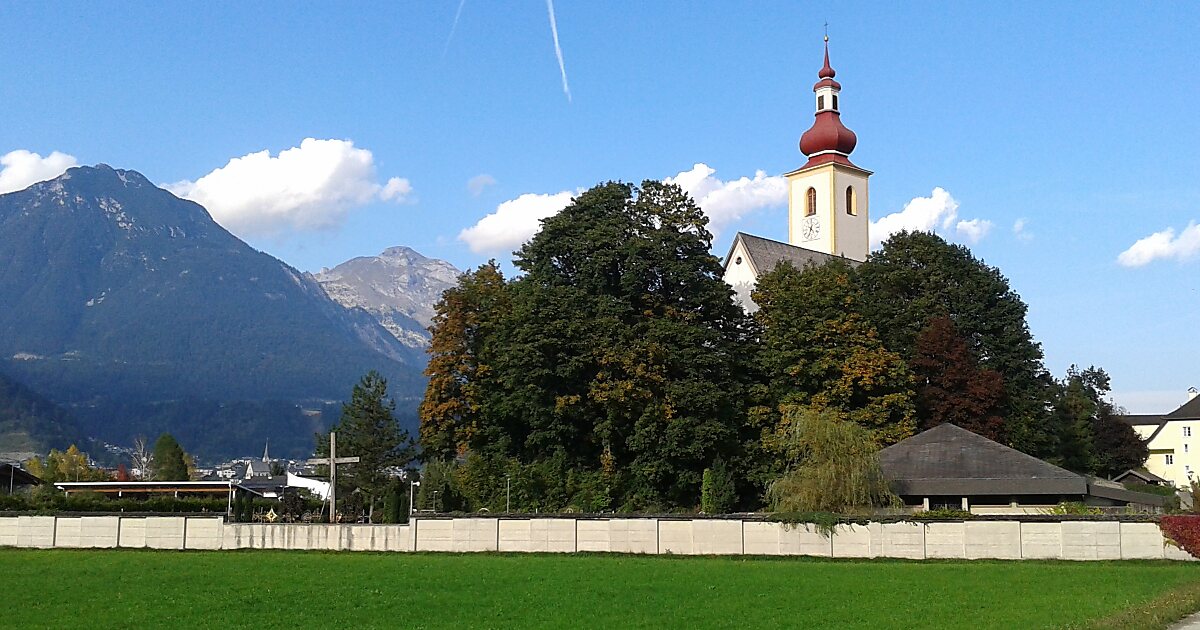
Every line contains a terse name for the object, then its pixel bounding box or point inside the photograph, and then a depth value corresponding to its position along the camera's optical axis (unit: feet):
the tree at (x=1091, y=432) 231.71
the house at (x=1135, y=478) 265.13
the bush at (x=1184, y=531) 107.04
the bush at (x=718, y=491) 160.56
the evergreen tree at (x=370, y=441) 215.10
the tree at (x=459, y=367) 185.06
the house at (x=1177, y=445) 370.73
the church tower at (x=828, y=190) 328.90
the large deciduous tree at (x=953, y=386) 191.21
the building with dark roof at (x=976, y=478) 146.61
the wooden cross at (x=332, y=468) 137.24
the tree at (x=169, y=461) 361.51
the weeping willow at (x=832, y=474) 129.39
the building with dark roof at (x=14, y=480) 221.85
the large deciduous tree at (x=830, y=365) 177.06
